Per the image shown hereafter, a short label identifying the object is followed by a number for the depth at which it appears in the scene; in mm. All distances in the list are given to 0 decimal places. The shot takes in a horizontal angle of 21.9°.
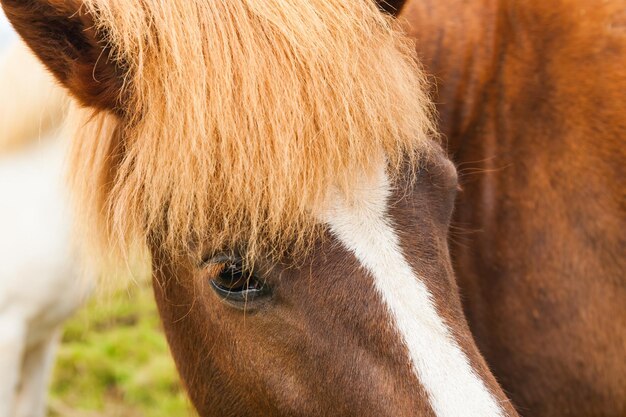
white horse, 1419
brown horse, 1009
